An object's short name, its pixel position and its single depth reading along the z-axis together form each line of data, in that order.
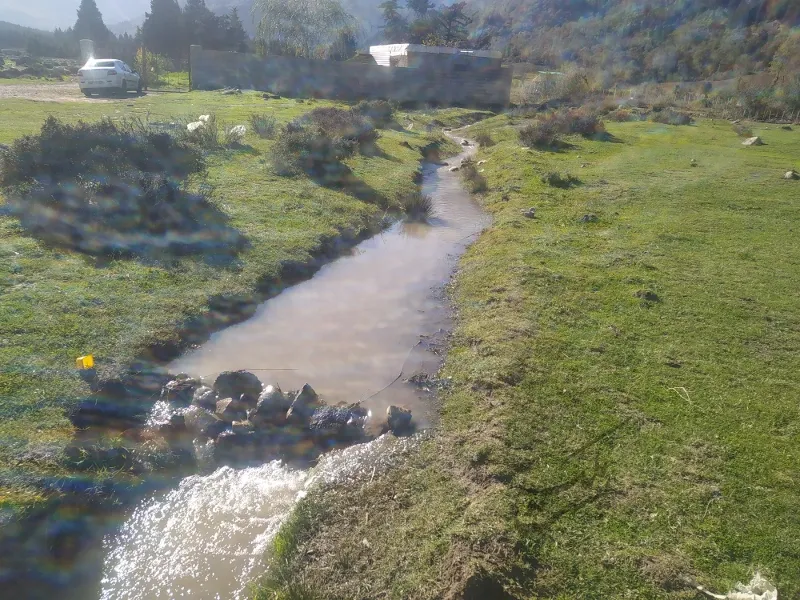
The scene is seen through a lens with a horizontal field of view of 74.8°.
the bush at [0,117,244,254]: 8.66
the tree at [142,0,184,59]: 51.84
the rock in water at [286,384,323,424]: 5.28
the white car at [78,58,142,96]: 25.69
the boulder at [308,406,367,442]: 5.20
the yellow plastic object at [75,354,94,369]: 5.33
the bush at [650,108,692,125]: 30.22
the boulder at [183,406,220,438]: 5.04
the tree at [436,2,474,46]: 66.88
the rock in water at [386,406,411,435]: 5.30
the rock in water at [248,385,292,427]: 5.23
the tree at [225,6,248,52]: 51.58
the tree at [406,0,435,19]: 76.19
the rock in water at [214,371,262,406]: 5.57
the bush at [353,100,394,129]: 25.02
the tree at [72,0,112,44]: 58.44
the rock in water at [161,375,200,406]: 5.42
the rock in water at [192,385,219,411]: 5.38
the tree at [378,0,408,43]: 71.81
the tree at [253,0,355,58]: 45.38
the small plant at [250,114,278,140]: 18.52
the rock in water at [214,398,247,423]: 5.22
